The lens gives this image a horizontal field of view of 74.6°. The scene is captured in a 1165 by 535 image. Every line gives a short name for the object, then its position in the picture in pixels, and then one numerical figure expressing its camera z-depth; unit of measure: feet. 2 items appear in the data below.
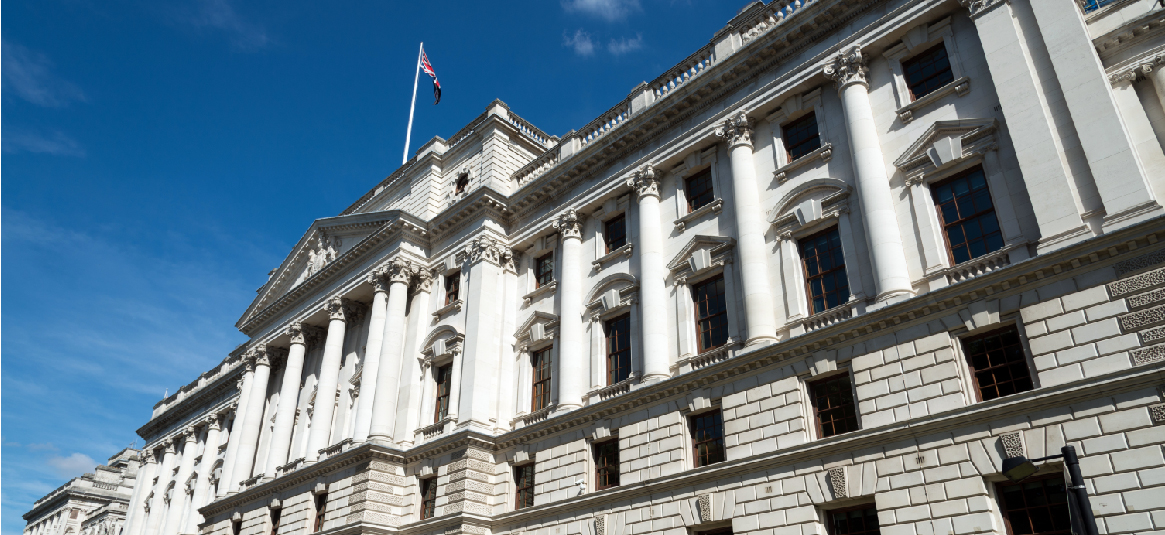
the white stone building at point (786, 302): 53.98
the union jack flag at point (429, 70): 134.92
